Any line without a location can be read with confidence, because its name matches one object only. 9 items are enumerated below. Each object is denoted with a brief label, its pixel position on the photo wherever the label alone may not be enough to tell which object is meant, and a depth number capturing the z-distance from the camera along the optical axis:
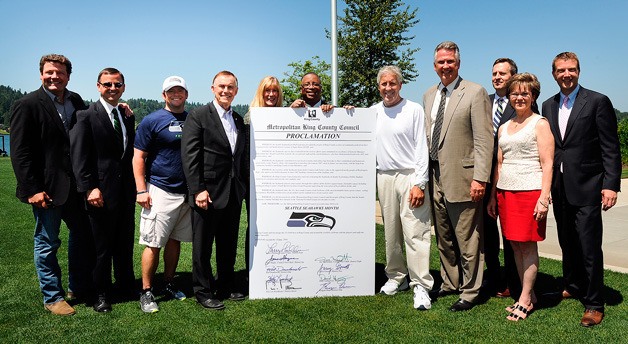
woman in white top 4.02
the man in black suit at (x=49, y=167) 4.16
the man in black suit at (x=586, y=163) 4.17
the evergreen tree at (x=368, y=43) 24.41
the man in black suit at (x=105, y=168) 4.30
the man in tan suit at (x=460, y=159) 4.34
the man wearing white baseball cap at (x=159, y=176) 4.45
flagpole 10.79
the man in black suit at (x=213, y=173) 4.34
